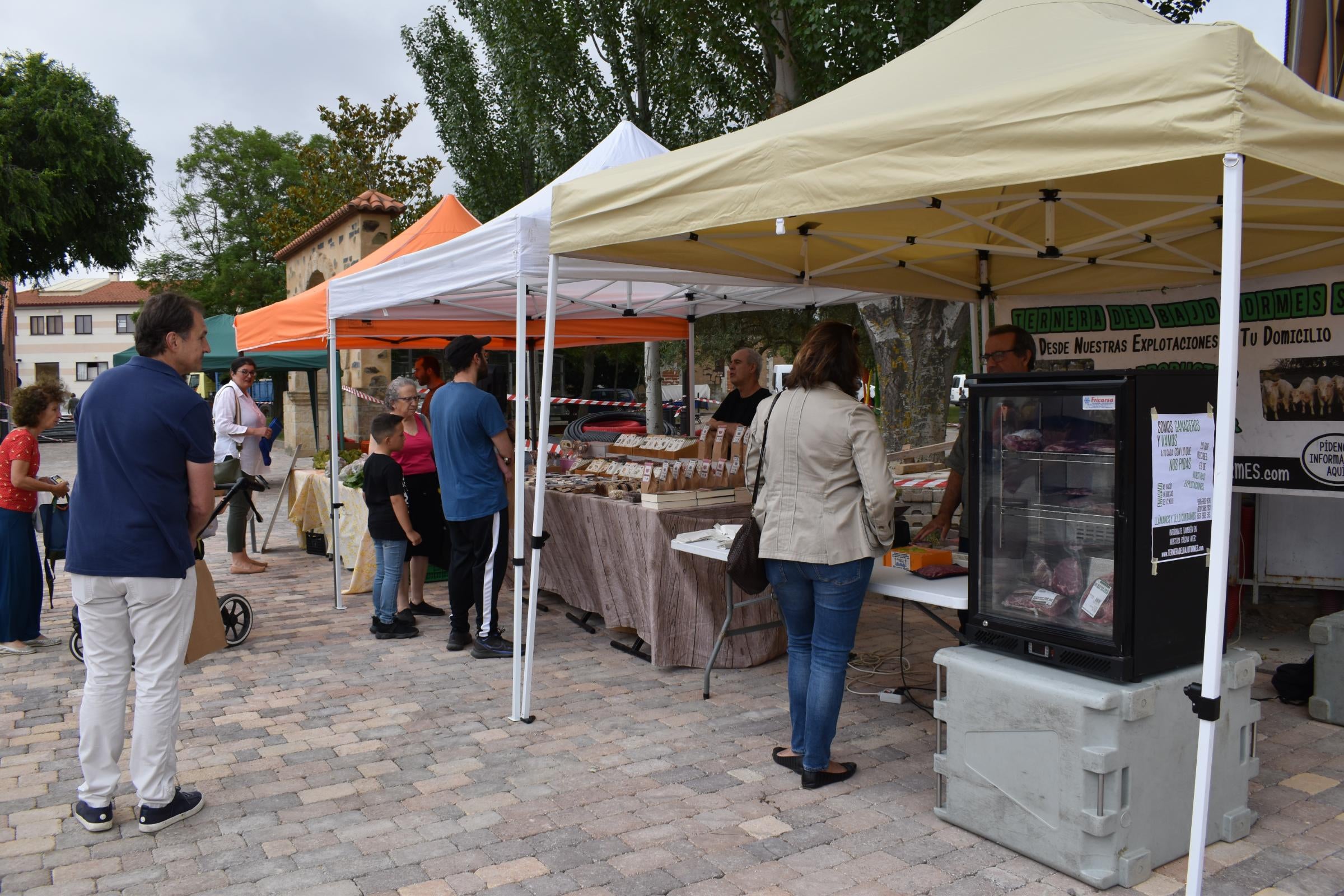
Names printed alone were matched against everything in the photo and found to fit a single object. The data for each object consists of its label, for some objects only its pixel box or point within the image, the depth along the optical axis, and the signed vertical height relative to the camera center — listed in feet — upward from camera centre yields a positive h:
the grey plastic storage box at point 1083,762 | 9.18 -3.74
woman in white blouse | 26.63 -1.16
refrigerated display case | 9.27 -1.36
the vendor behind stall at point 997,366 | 13.34 +0.48
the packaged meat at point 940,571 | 12.17 -2.23
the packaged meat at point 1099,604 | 9.59 -2.10
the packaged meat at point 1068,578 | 9.98 -1.91
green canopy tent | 43.34 +1.96
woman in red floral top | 17.33 -2.12
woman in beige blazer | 11.02 -1.33
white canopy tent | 14.79 +2.40
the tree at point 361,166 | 73.20 +18.25
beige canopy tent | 7.75 +2.58
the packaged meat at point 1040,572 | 10.31 -1.89
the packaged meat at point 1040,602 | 10.11 -2.20
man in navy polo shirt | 10.46 -1.60
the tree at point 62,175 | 72.13 +18.06
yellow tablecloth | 24.49 -3.57
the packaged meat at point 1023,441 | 10.30 -0.46
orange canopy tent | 25.67 +2.19
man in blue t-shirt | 17.48 -1.48
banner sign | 16.06 +0.80
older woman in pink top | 21.03 -1.97
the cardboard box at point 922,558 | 12.41 -2.08
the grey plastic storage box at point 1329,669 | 13.76 -3.96
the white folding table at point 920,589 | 11.23 -2.34
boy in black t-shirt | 19.35 -2.51
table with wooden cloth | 16.62 -3.44
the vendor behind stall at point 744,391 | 21.54 +0.20
